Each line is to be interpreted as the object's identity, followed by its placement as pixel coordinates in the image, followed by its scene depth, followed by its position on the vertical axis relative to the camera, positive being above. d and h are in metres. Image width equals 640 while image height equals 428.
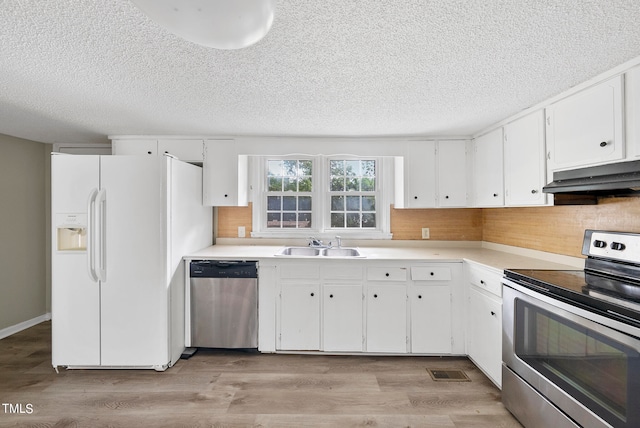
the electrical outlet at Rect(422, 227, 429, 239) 3.55 -0.20
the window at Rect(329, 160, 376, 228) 3.68 +0.27
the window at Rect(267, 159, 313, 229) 3.69 +0.27
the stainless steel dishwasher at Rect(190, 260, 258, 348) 2.87 -0.81
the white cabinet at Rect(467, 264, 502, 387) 2.29 -0.85
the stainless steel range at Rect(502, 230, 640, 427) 1.34 -0.64
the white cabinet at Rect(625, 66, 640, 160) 1.62 +0.56
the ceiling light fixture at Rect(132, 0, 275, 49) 0.64 +0.43
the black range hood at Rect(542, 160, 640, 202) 1.55 +0.20
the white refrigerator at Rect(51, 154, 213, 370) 2.53 -0.38
